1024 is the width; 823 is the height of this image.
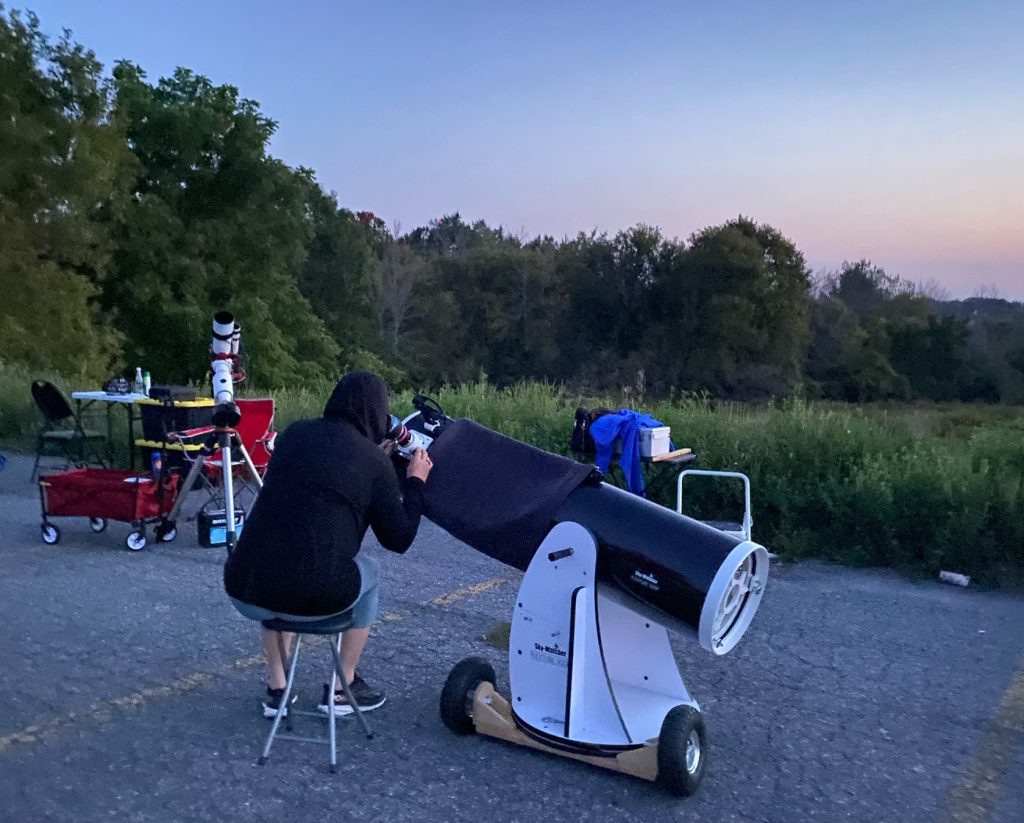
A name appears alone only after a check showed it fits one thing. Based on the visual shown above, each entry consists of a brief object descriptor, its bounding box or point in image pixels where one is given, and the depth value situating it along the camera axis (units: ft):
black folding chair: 33.30
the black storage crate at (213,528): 22.53
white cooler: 22.44
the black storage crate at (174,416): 29.48
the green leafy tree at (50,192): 75.51
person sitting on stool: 11.18
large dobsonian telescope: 10.55
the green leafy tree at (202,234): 88.33
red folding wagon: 22.30
